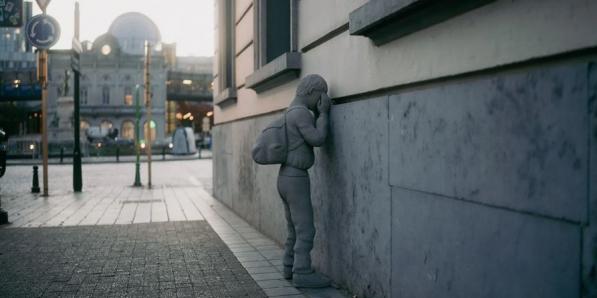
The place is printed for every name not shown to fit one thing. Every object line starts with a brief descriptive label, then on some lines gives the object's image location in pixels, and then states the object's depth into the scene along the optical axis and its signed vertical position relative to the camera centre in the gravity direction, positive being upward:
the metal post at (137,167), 16.86 -0.67
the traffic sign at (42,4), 12.94 +3.20
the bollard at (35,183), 14.78 -0.99
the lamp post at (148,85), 17.29 +1.86
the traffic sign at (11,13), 10.20 +2.36
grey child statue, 4.91 -0.27
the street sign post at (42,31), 12.38 +2.48
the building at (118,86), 74.19 +7.86
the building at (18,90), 39.50 +4.50
